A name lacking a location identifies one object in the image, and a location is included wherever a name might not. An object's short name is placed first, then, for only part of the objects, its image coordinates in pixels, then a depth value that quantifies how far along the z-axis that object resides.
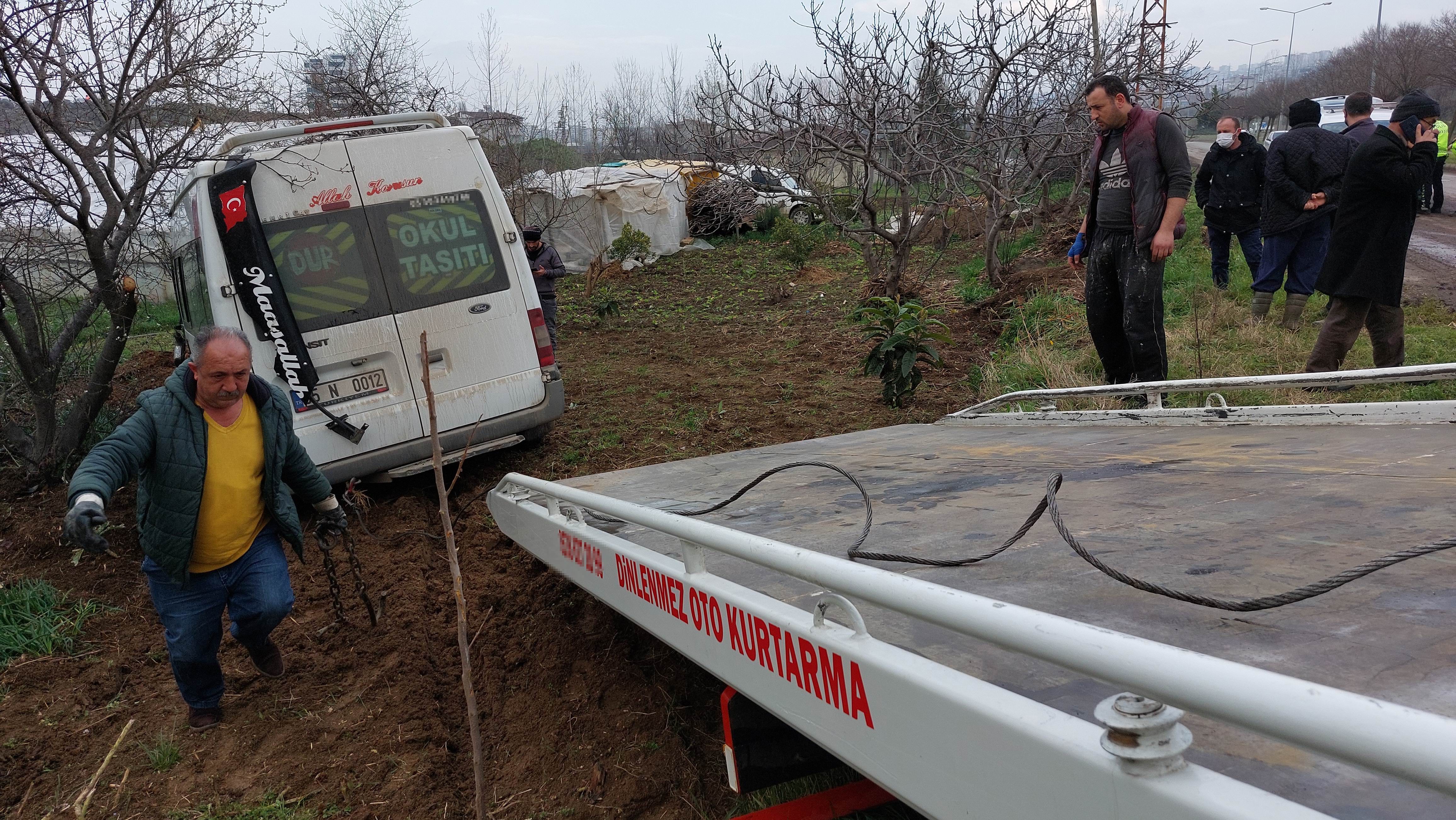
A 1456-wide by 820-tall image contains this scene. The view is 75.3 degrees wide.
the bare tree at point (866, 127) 10.29
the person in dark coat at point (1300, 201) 7.56
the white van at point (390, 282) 5.60
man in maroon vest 5.39
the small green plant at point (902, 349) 7.44
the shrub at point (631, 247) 18.84
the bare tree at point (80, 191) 5.79
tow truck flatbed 1.37
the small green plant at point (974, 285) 12.21
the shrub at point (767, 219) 22.89
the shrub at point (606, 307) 14.04
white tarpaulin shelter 20.59
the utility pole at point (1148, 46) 12.93
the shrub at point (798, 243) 16.94
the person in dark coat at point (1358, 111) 6.82
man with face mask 8.84
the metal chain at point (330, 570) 3.89
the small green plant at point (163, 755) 3.34
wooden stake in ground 2.04
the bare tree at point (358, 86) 12.57
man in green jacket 3.35
